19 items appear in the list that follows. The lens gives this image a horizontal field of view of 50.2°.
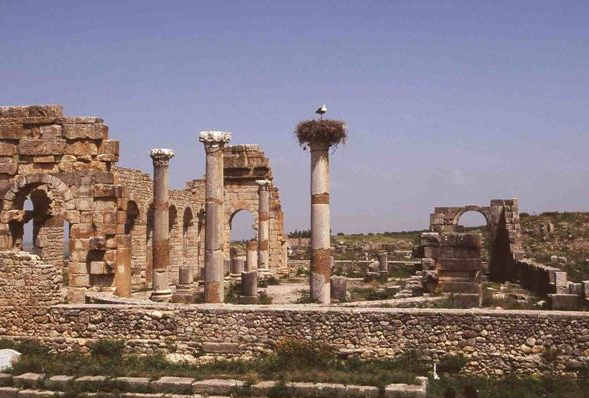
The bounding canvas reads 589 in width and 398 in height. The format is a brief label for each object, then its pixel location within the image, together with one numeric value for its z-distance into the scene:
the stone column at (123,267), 17.25
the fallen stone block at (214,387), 10.97
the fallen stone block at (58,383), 11.33
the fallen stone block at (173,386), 11.09
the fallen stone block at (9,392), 11.15
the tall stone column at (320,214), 16.62
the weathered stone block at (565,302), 16.53
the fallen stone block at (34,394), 10.98
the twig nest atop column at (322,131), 16.44
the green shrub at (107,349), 13.12
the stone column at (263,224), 29.39
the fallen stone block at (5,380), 11.59
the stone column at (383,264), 30.68
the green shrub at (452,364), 12.05
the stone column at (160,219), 20.20
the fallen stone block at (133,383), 11.10
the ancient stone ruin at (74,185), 17.00
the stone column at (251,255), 31.31
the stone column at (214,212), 17.31
